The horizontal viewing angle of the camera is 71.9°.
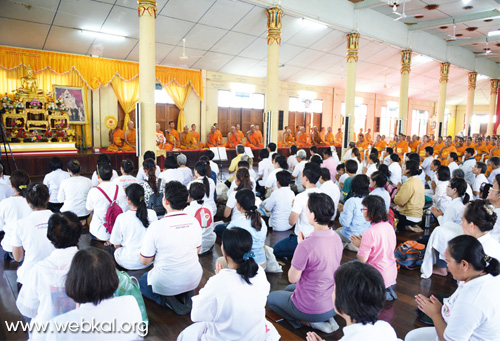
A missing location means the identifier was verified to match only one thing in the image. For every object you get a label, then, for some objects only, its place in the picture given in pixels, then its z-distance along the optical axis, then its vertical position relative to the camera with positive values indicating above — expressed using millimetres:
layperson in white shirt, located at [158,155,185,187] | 4469 -577
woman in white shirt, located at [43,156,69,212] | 4254 -642
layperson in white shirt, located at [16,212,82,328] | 1625 -741
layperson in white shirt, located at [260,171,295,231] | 3818 -870
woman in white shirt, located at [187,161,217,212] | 3838 -584
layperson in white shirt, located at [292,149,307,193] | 5684 -728
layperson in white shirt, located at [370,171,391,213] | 3813 -589
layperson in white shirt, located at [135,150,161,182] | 4875 -640
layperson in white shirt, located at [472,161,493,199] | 4809 -602
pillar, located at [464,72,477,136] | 16219 +1728
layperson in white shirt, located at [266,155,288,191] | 4770 -556
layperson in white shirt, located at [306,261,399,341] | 1203 -603
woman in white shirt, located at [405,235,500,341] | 1451 -697
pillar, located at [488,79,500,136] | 17859 +2098
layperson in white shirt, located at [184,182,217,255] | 3254 -795
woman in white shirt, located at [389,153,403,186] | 5531 -618
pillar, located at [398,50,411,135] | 12031 +1886
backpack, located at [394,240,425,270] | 3533 -1260
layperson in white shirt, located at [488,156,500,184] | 5289 -452
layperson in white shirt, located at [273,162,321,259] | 3465 -867
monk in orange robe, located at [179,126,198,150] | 10891 -352
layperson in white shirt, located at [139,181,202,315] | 2346 -864
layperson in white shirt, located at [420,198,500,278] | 2289 -590
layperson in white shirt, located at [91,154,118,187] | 4508 -603
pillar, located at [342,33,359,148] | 9898 +1668
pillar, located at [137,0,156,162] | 6020 +976
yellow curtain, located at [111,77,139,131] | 10195 +1005
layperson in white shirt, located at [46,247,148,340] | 1234 -661
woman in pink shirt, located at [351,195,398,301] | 2520 -789
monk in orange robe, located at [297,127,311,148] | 13820 -349
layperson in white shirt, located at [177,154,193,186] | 4742 -561
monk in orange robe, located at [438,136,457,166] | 9273 -503
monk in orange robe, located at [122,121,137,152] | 9922 -303
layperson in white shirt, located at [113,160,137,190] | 3733 -556
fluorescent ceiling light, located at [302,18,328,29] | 9106 +2884
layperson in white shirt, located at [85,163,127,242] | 3480 -744
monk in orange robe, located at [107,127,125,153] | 9586 -370
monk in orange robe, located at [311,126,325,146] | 14242 -325
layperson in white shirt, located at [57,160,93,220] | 3914 -737
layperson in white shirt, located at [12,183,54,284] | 2361 -780
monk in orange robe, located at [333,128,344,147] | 14634 -298
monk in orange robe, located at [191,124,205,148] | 10991 -293
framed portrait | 9297 +679
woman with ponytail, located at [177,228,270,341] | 1622 -796
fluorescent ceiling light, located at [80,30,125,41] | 8430 +2254
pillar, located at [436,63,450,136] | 14242 +1858
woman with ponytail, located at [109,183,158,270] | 2795 -811
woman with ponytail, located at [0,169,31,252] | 2899 -748
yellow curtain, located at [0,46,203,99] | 8539 +1644
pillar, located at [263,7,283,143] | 7953 +1702
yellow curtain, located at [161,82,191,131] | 11125 +1059
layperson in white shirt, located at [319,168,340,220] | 3955 -640
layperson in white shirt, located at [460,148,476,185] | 6245 -635
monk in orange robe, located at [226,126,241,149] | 11883 -318
